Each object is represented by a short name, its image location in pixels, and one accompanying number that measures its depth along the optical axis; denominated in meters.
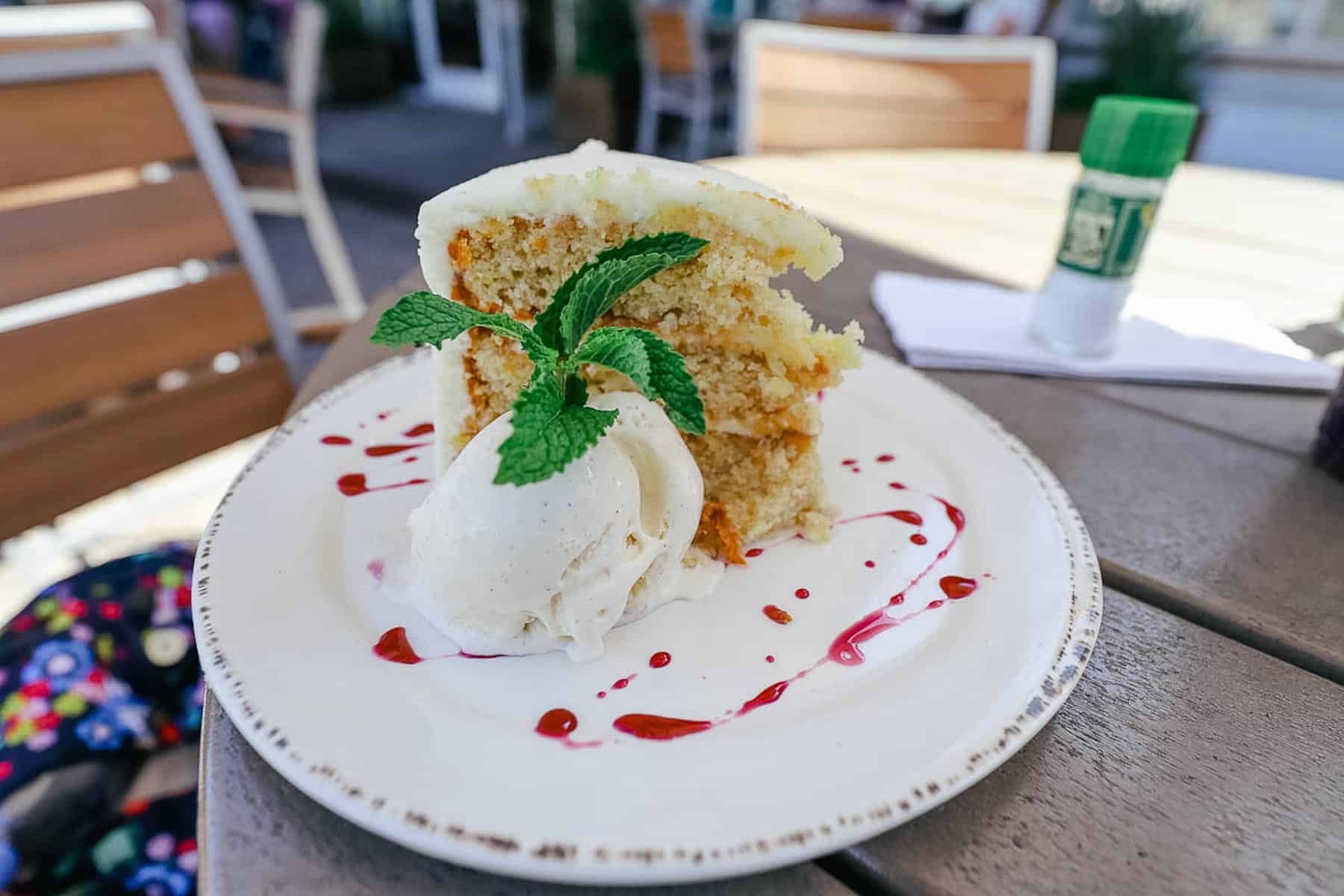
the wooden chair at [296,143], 0.87
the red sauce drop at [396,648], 0.20
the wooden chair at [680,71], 1.60
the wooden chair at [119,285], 0.37
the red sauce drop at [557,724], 0.19
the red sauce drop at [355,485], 0.26
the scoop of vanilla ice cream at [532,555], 0.21
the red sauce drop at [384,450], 0.29
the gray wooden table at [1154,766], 0.16
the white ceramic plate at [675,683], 0.16
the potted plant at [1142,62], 1.36
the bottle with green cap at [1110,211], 0.32
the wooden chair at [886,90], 0.69
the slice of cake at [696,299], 0.25
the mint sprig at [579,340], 0.21
